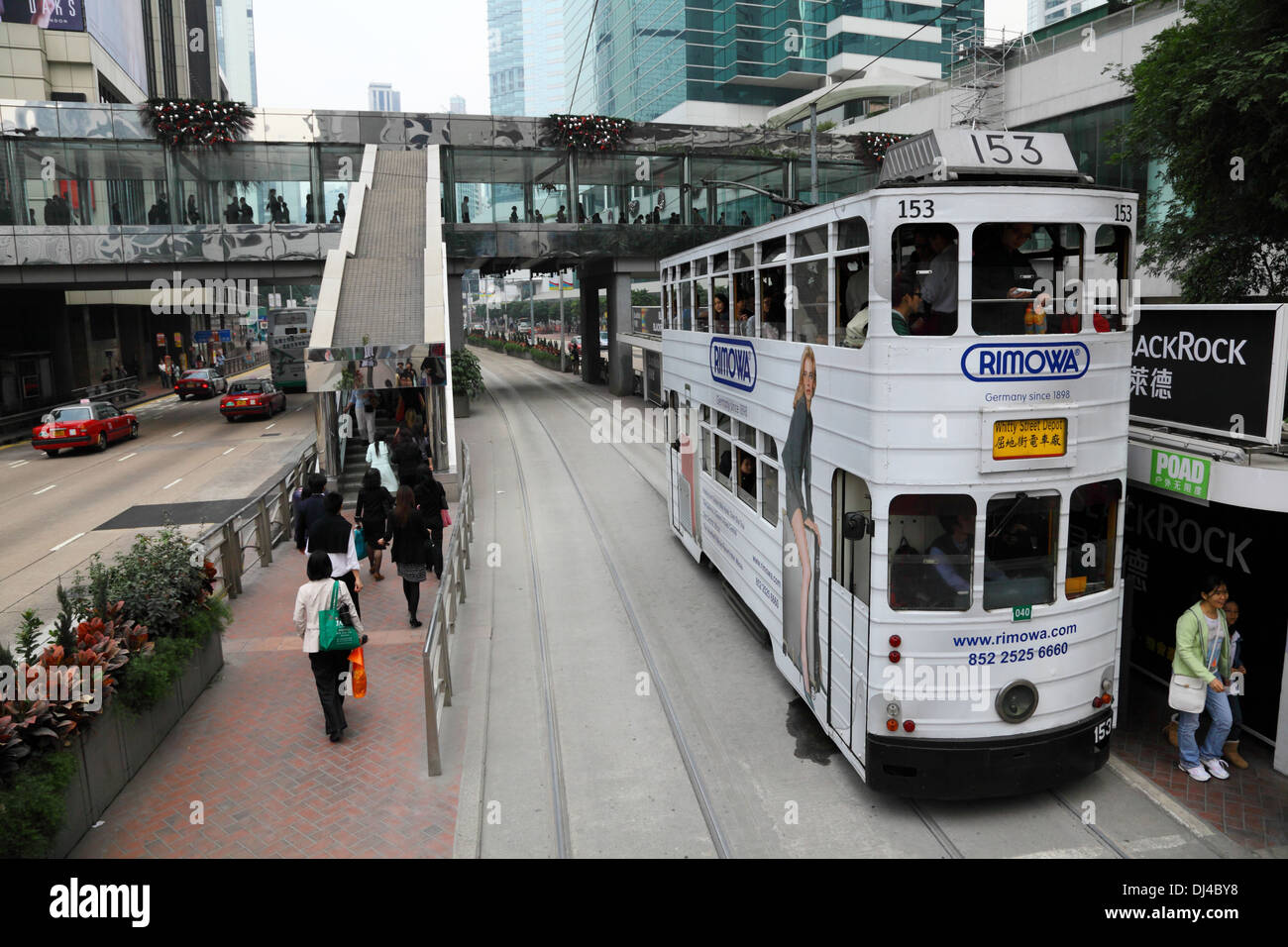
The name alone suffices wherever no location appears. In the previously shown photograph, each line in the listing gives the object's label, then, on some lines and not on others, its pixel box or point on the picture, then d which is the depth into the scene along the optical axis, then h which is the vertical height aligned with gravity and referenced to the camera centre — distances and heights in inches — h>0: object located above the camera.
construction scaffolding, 1416.1 +386.4
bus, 1625.2 +15.7
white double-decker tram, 251.3 -33.2
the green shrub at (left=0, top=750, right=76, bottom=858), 219.3 -107.4
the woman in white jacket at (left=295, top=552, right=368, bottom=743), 314.0 -94.0
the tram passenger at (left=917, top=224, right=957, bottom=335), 252.5 +13.7
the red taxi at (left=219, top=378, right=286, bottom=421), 1307.8 -64.6
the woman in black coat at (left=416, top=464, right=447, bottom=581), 479.5 -76.4
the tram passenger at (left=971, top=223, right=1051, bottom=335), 257.6 +15.9
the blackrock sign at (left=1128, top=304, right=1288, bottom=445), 274.7 -11.7
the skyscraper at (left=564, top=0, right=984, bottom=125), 2851.9 +909.3
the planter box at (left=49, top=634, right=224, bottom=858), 264.1 -124.0
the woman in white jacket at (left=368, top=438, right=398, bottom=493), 535.5 -62.9
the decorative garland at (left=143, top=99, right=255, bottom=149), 1280.8 +317.3
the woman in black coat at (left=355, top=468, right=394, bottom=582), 468.1 -79.5
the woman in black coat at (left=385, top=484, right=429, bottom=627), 431.2 -86.1
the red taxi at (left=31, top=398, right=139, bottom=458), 1053.8 -79.2
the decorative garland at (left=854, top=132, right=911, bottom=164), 1578.5 +329.8
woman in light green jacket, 284.4 -97.4
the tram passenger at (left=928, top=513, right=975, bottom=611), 259.4 -60.8
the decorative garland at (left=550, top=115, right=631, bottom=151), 1423.5 +322.0
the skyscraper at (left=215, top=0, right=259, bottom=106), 6490.7 +2409.5
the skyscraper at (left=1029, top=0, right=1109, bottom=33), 5138.8 +2275.4
